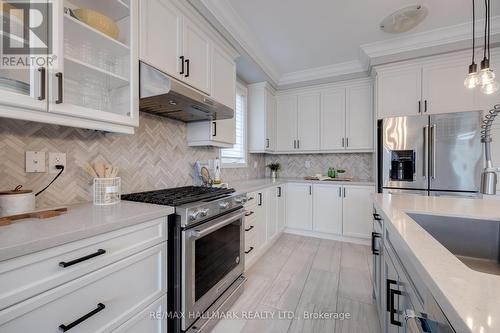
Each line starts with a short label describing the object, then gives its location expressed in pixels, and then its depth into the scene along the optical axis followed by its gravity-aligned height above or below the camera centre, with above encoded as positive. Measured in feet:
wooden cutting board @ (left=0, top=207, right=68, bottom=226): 3.01 -0.79
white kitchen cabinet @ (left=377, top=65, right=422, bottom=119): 9.12 +3.34
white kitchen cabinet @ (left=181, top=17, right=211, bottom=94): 5.96 +3.30
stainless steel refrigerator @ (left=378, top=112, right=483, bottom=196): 7.84 +0.51
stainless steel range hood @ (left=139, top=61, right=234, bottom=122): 4.61 +1.64
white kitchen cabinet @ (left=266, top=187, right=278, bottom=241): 9.59 -2.21
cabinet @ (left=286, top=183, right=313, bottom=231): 11.70 -2.22
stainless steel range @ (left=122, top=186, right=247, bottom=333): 4.35 -2.06
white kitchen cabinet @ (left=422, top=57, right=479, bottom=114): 8.48 +3.26
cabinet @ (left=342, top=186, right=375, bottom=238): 10.43 -2.22
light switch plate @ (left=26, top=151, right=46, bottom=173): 3.86 +0.07
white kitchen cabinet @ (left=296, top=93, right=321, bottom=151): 12.44 +2.69
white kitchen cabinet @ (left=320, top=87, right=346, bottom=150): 11.84 +2.72
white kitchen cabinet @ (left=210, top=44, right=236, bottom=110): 7.18 +3.24
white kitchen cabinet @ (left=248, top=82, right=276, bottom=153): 11.95 +2.80
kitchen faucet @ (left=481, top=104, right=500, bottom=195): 3.54 -0.08
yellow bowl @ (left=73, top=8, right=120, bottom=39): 4.08 +2.88
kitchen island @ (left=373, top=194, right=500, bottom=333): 1.33 -0.92
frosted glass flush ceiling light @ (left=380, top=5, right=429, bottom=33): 6.82 +5.07
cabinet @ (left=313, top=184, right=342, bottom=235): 11.00 -2.22
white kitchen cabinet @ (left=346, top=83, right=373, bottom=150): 11.24 +2.69
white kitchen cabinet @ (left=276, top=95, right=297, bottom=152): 13.06 +2.70
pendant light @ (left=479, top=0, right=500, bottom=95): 4.37 +1.90
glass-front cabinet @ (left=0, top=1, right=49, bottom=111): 3.09 +1.59
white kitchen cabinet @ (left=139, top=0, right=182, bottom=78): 4.82 +3.19
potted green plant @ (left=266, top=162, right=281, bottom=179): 12.61 -0.04
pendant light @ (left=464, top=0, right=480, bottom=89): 4.62 +1.99
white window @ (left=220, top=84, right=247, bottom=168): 10.98 +1.78
